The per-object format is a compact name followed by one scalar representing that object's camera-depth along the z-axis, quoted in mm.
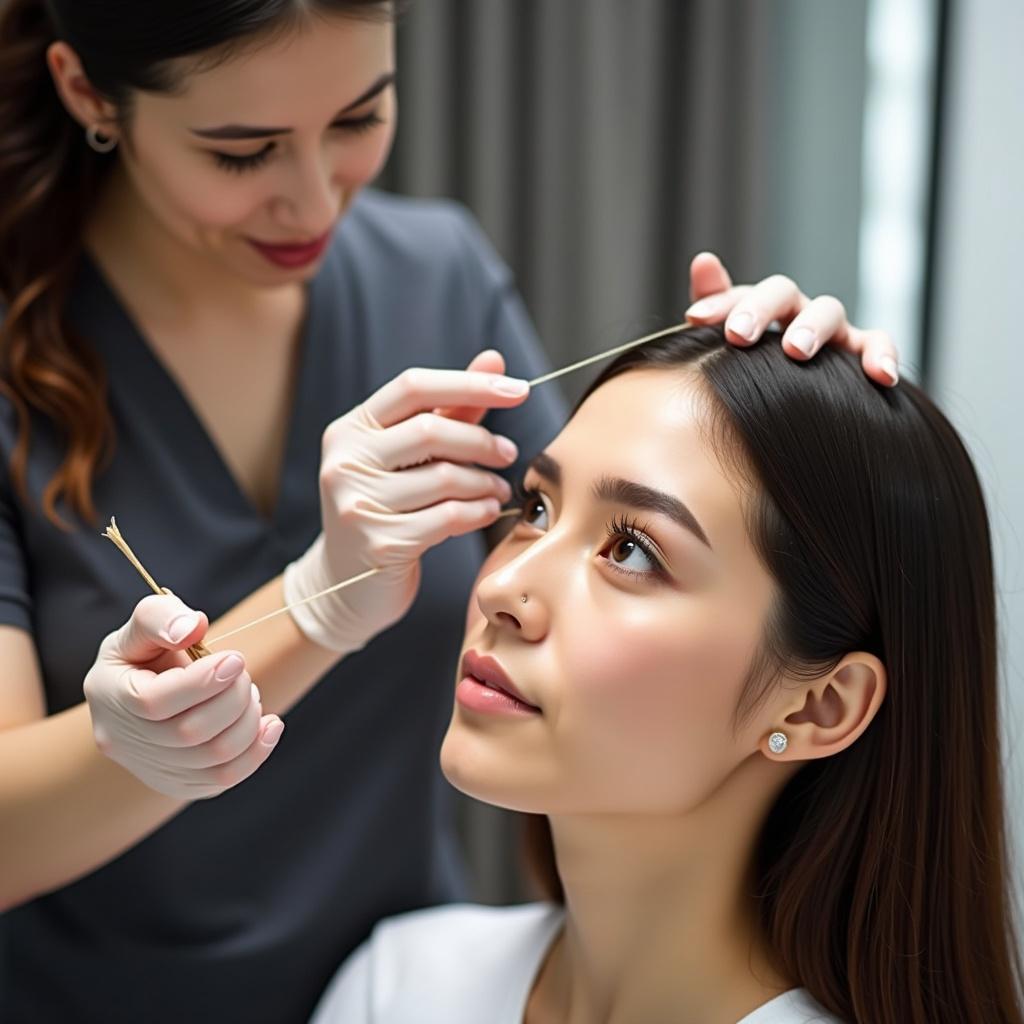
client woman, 1247
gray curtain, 2455
